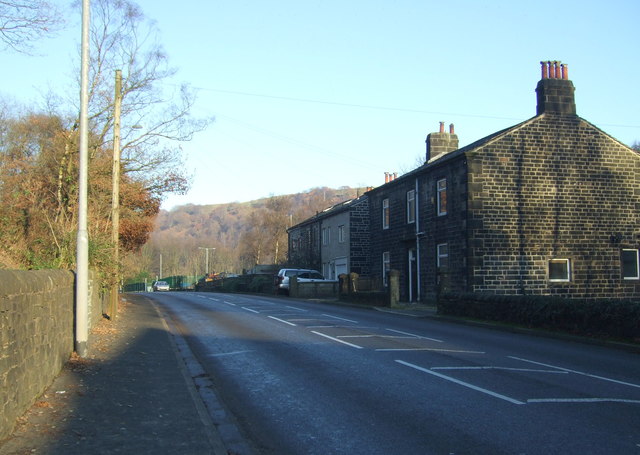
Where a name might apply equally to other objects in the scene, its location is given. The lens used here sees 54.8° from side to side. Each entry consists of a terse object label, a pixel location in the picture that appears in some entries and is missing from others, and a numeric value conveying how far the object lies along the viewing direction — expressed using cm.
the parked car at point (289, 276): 4028
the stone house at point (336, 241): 4281
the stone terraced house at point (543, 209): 2641
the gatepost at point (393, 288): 2694
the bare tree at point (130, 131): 2366
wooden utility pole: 1814
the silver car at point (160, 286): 7894
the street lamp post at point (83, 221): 1084
